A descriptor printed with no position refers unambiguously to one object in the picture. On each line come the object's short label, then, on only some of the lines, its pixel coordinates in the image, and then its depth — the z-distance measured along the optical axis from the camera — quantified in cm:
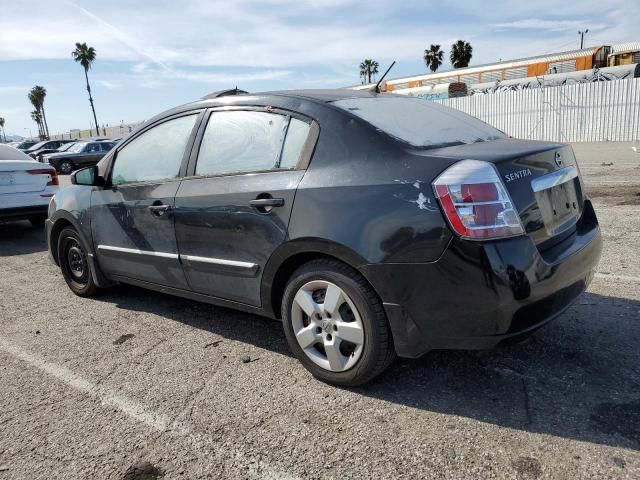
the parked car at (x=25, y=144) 3541
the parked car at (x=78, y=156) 2517
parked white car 766
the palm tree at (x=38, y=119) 11089
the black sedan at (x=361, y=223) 241
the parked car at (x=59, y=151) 2568
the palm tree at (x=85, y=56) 7362
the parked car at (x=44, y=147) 3006
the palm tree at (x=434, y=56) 6600
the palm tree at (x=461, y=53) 6222
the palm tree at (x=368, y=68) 8939
